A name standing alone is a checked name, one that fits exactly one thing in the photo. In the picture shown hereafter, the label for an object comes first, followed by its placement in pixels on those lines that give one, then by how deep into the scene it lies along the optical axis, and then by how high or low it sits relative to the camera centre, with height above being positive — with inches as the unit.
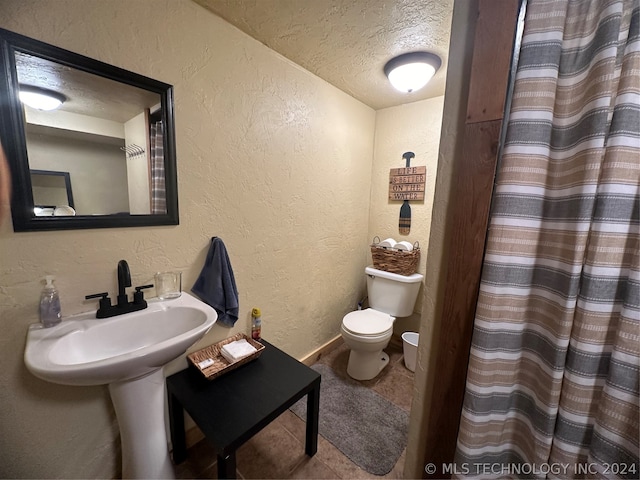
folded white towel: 49.4 -30.4
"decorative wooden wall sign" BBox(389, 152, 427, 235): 80.4 +8.4
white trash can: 74.8 -42.1
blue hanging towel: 50.0 -15.7
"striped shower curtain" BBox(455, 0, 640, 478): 21.4 -5.0
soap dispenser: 34.3 -15.0
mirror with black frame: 31.5 +8.7
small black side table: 36.0 -33.0
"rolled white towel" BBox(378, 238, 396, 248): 82.0 -11.1
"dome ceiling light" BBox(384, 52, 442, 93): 57.0 +33.4
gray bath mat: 51.2 -50.5
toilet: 66.6 -32.5
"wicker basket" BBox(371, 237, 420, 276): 78.6 -16.0
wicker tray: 45.8 -31.0
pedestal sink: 29.2 -21.0
